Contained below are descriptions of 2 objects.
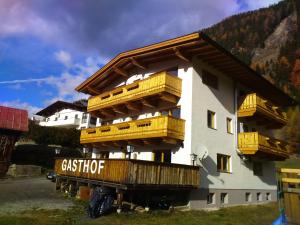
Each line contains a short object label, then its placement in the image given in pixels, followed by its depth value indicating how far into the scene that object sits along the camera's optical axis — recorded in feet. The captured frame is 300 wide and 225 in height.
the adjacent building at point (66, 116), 167.31
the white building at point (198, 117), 53.73
